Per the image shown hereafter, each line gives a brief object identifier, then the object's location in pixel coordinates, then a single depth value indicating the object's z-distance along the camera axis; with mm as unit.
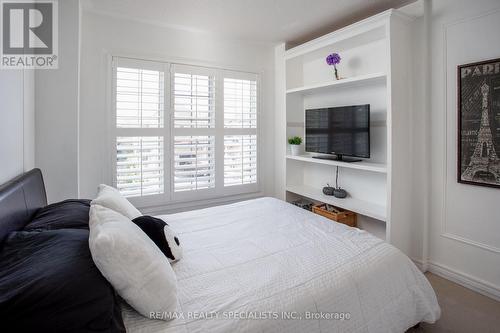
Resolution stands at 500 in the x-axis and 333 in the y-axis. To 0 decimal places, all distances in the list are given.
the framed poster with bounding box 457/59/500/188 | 2031
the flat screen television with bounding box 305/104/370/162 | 2654
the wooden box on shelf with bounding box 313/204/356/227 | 2895
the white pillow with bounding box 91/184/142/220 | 1498
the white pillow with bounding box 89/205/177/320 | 952
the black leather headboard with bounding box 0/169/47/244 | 1115
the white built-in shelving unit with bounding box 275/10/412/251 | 2361
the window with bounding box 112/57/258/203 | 2836
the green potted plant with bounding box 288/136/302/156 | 3459
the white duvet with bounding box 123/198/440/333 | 1094
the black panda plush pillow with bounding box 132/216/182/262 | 1408
